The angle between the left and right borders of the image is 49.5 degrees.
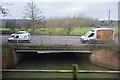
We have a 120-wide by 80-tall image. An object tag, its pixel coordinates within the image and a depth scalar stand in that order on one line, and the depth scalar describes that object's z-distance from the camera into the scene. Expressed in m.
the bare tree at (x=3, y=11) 5.47
